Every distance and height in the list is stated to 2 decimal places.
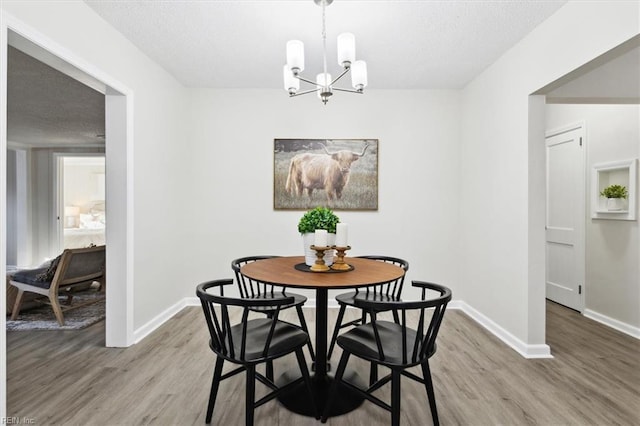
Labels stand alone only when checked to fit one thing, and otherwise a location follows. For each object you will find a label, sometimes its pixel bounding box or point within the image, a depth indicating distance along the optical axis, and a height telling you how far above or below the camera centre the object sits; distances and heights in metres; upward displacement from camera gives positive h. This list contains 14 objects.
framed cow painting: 3.99 +0.48
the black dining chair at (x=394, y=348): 1.59 -0.71
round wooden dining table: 1.87 -0.39
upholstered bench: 3.39 -0.69
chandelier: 2.05 +0.94
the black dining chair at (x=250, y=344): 1.63 -0.71
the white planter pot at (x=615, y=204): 3.30 +0.07
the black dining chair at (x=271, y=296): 2.27 -0.67
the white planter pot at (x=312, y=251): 2.23 -0.27
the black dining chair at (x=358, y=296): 2.43 -0.67
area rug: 3.27 -1.11
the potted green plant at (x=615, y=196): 3.27 +0.15
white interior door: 3.77 -0.08
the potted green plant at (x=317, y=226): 2.23 -0.10
